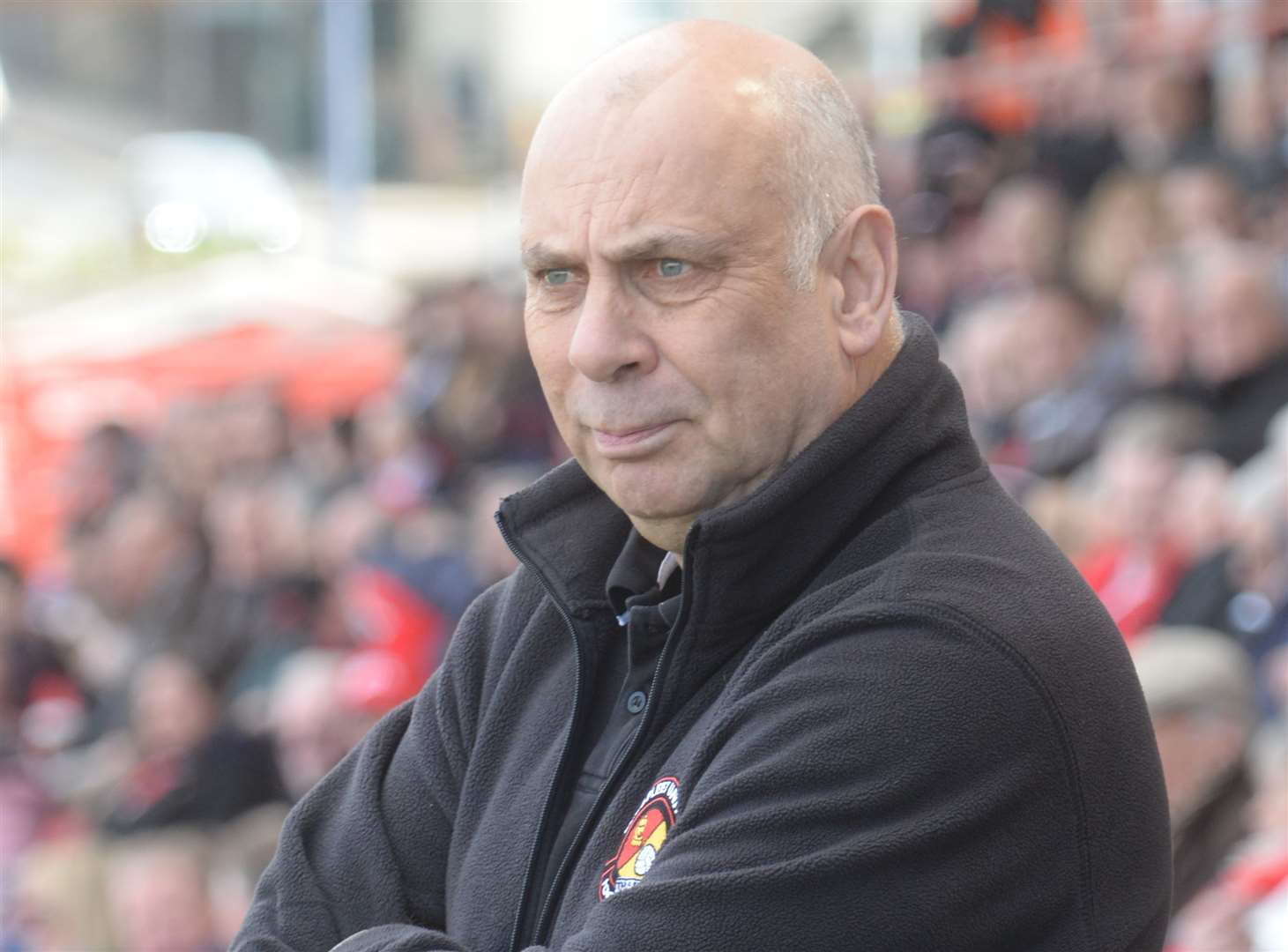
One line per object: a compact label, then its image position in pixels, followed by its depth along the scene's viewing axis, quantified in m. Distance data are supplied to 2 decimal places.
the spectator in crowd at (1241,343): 10.01
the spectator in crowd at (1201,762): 7.00
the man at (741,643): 2.72
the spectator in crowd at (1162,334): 10.46
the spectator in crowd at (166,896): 10.41
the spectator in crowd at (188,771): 10.95
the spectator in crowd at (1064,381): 10.81
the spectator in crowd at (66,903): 11.11
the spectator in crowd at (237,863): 10.23
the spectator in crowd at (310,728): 10.84
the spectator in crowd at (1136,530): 8.73
